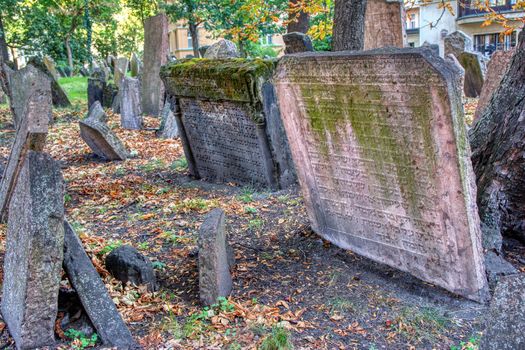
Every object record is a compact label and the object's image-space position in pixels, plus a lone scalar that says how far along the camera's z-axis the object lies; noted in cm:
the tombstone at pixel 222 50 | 1148
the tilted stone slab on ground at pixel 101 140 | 953
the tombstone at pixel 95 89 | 1477
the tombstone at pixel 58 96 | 1614
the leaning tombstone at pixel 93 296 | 369
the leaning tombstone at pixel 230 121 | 701
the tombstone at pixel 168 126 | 1159
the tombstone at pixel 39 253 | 350
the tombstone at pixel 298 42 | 995
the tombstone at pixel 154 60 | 1401
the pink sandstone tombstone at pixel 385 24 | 1166
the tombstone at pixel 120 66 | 1785
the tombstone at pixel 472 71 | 1387
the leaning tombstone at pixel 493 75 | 869
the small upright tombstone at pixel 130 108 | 1248
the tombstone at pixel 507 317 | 197
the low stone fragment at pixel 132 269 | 454
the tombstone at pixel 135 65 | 1927
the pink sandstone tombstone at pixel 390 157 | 389
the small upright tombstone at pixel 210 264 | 425
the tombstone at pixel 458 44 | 1562
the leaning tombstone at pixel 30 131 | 371
